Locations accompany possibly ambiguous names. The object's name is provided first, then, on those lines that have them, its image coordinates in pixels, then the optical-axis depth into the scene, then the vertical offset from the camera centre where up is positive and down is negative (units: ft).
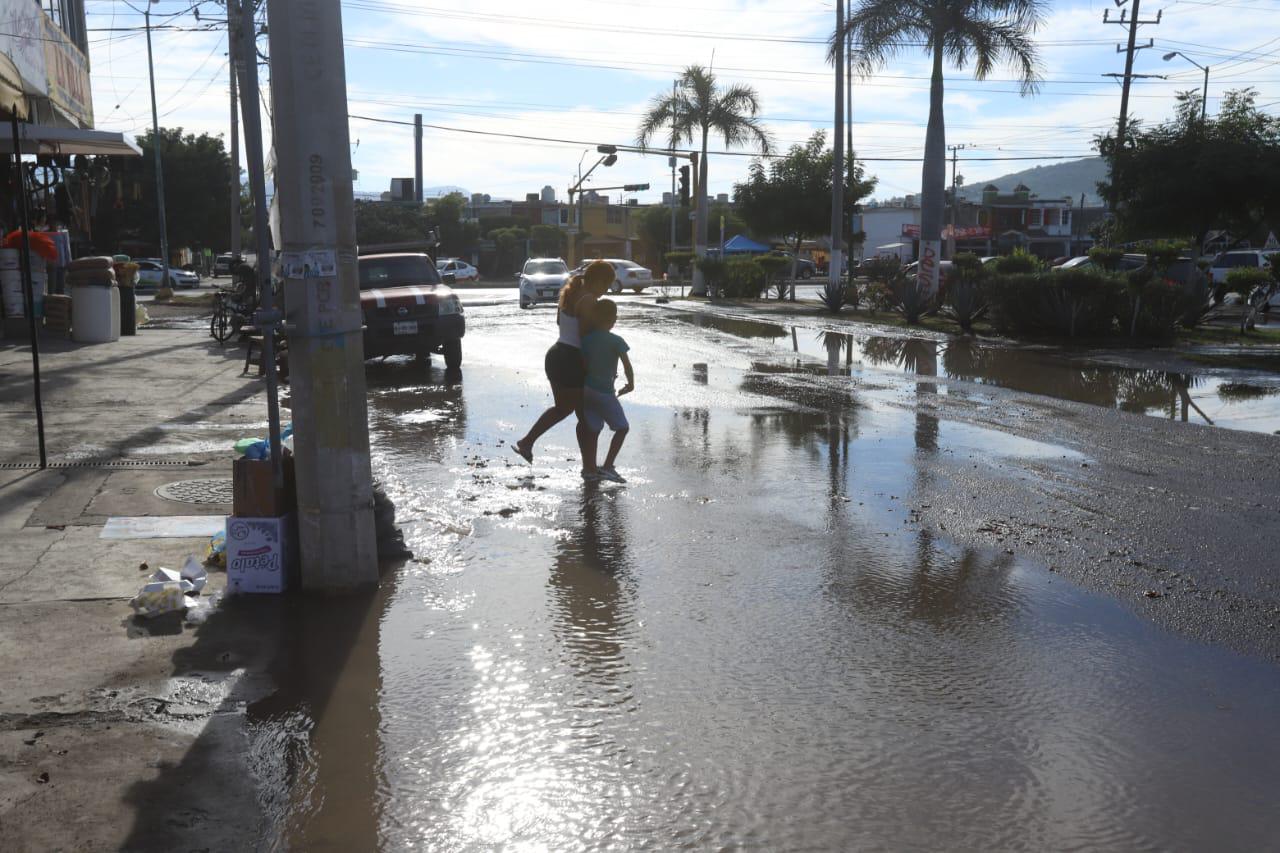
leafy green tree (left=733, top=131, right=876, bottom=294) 172.55 +9.14
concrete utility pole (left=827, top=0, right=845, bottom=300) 107.76 +5.83
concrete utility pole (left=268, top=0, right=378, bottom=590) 17.90 -0.68
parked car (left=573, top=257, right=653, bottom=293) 155.02 -3.54
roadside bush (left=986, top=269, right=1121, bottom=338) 68.08 -3.03
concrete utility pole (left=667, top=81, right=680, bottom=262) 156.87 +14.89
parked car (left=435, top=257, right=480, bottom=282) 205.48 -3.20
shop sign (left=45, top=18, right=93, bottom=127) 62.75 +10.32
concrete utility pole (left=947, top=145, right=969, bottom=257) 281.33 +22.40
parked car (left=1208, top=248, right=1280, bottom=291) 117.29 -1.10
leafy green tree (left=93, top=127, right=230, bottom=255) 219.20 +11.05
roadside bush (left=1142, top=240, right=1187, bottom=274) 71.10 -0.23
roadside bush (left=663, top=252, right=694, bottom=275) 175.69 -1.34
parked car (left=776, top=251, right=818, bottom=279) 205.77 -3.23
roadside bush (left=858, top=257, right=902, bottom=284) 118.14 -2.00
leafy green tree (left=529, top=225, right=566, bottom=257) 293.43 +3.11
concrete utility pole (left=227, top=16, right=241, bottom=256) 103.32 +6.82
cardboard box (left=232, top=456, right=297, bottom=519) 18.84 -3.86
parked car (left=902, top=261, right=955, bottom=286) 88.56 -1.81
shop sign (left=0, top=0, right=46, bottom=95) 50.08 +9.76
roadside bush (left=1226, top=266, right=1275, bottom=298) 79.71 -1.99
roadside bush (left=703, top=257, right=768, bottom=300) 129.39 -3.20
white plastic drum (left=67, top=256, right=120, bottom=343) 62.85 -2.48
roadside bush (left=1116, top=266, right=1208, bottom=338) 67.21 -3.10
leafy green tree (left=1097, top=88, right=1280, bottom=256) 101.45 +6.57
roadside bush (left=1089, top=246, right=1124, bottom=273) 79.69 -0.46
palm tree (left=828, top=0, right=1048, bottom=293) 90.84 +16.66
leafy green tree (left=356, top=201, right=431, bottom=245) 219.20 +5.54
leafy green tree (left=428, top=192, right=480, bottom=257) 287.07 +5.29
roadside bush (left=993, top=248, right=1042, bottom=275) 95.40 -1.07
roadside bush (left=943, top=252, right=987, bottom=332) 76.38 -3.28
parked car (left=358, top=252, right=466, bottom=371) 51.67 -3.13
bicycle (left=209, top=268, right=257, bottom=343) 68.33 -3.26
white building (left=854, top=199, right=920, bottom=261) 347.56 +8.42
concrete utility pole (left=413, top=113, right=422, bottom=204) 208.04 +17.71
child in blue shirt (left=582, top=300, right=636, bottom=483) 28.04 -3.29
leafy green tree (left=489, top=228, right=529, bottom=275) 268.21 -0.58
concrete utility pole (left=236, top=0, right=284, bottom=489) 18.24 +0.48
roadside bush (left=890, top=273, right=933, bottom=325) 85.30 -3.67
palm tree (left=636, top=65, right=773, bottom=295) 154.81 +18.44
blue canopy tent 232.94 +0.82
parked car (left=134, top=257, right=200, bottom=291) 175.94 -3.77
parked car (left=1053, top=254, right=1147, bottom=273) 118.83 -1.11
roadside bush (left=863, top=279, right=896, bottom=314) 98.03 -4.00
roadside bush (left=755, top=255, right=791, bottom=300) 129.23 -1.95
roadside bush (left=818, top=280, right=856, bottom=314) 101.35 -4.08
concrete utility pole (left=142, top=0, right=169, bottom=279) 157.48 +8.08
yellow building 312.50 +4.45
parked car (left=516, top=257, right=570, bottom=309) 118.11 -3.01
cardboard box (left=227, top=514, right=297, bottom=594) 18.67 -4.85
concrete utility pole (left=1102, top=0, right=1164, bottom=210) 134.88 +24.44
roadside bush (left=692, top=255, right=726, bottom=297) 133.08 -2.40
